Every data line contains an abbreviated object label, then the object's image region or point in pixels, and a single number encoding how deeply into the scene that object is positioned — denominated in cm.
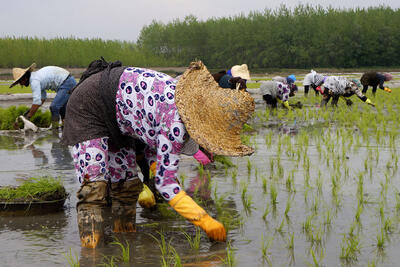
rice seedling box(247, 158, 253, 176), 987
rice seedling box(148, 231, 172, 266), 553
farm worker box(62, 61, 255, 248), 550
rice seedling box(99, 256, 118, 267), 534
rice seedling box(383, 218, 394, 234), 631
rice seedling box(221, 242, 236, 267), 520
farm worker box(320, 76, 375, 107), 2057
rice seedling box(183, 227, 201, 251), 578
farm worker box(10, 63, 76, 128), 1430
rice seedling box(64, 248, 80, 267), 509
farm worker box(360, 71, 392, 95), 2758
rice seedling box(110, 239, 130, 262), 545
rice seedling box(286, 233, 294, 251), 576
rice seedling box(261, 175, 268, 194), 836
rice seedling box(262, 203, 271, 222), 686
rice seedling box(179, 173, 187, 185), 880
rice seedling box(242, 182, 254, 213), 739
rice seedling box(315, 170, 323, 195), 815
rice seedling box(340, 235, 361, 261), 547
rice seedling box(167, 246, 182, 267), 502
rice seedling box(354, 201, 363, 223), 666
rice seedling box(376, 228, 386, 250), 578
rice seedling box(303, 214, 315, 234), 636
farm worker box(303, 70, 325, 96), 2705
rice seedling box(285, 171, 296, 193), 834
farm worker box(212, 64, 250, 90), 1425
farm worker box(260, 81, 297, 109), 2128
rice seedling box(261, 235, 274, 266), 553
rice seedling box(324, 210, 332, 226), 658
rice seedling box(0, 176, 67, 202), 717
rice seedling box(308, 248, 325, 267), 503
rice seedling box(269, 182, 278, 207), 755
